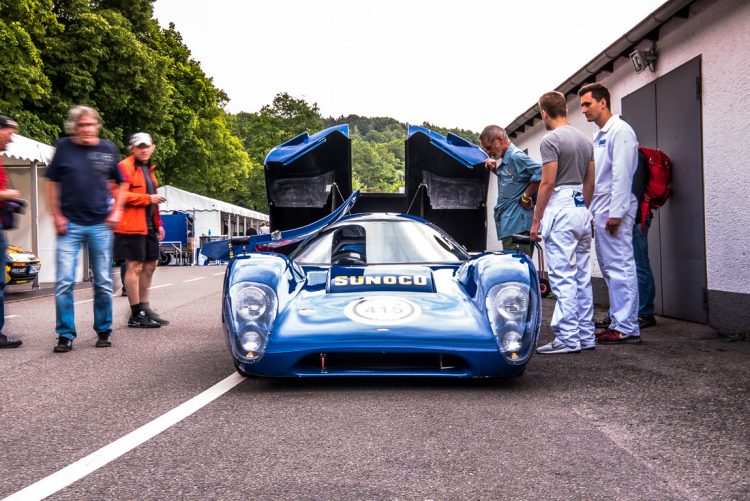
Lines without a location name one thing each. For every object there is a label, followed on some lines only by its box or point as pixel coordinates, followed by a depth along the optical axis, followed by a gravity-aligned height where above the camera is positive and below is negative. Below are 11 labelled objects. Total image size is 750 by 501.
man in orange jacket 6.84 +0.12
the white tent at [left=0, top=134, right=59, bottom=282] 13.66 +1.02
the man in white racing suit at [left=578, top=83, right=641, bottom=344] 5.68 +0.11
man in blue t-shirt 5.57 +0.26
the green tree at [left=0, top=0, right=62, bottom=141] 20.15 +5.18
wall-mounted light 7.98 +1.88
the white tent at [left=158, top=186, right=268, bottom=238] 31.34 +1.55
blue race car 3.80 -0.41
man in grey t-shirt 5.29 +0.05
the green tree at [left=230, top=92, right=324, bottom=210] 61.56 +9.96
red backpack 6.98 +0.50
